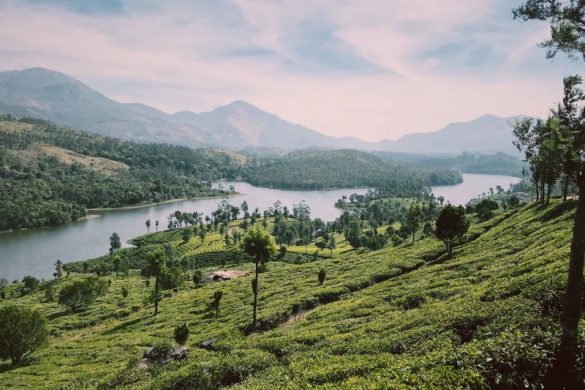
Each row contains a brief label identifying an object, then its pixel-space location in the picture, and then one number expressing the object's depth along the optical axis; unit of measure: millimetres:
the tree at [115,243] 196500
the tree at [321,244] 184375
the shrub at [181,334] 45250
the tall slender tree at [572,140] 18953
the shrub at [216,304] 65375
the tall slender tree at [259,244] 44188
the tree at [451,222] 64438
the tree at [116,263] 167500
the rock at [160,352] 38781
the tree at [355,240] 185375
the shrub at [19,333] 62250
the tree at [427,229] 145625
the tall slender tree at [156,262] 74312
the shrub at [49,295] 125156
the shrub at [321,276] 69062
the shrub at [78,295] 105750
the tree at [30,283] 144625
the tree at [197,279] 120000
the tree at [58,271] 163975
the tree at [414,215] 111500
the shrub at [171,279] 111812
